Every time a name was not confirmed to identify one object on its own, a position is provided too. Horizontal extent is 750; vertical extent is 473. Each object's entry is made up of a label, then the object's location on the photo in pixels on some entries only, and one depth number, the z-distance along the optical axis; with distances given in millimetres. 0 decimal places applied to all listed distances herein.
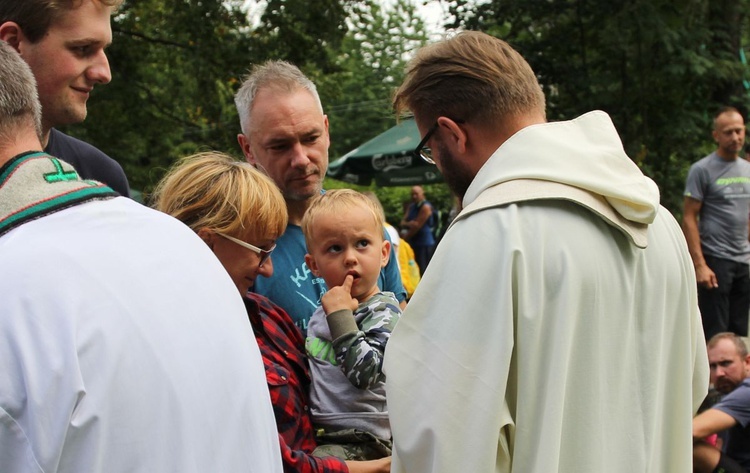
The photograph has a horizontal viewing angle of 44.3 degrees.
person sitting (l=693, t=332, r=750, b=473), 4602
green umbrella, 13406
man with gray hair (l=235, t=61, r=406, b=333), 3045
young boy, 2459
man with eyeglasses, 1975
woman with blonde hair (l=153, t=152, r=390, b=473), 2383
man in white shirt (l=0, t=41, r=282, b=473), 1318
